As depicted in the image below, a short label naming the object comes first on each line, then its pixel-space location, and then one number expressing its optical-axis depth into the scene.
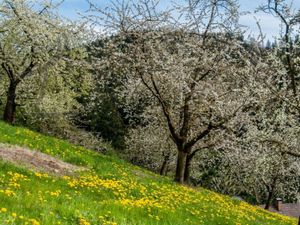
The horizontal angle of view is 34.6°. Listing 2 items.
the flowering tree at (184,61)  20.81
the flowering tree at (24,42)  29.50
